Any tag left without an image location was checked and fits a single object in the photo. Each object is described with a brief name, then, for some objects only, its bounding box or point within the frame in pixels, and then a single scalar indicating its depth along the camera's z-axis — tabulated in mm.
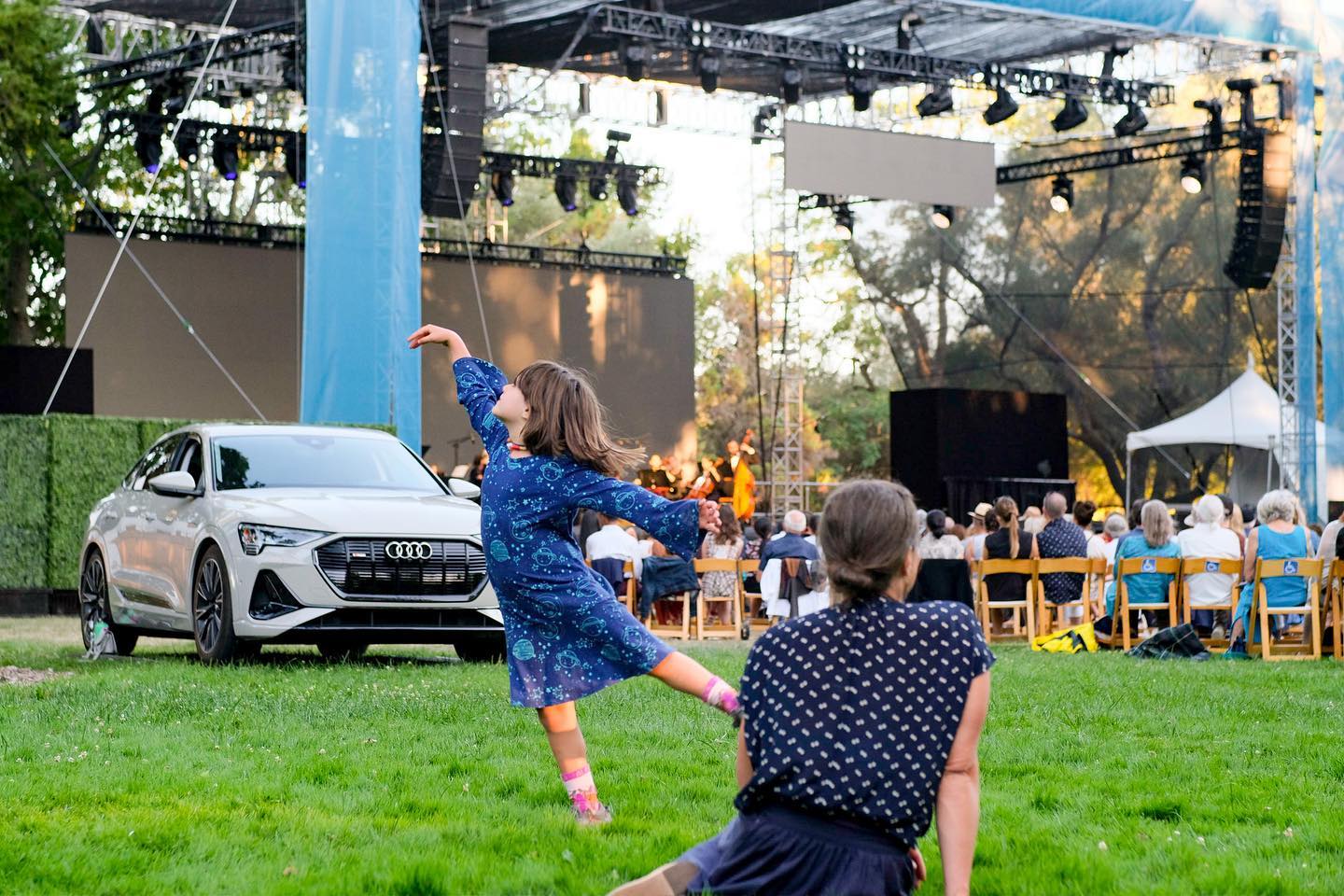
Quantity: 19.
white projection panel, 24375
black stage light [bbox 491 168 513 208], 28812
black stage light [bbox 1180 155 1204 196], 26109
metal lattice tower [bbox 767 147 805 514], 27750
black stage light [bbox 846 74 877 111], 24484
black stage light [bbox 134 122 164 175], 25500
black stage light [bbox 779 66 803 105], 24297
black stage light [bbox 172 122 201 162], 25781
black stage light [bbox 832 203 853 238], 29078
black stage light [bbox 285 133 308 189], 26172
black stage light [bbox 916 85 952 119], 24984
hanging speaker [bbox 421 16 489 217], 22062
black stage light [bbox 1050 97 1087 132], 25531
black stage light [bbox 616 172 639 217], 29391
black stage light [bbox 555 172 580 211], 29281
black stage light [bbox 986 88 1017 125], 24766
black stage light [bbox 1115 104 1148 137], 25719
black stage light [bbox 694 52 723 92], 23297
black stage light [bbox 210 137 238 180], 26062
